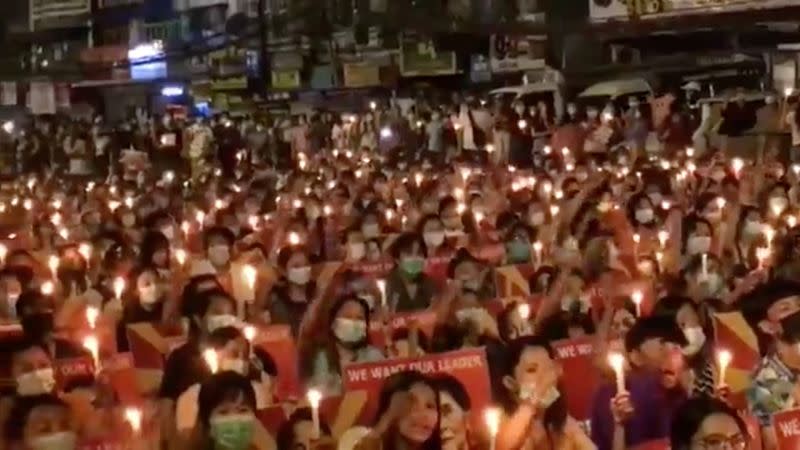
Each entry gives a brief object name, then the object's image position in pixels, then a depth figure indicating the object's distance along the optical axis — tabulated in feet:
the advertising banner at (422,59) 110.73
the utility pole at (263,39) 88.58
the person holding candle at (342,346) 26.58
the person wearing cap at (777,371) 21.77
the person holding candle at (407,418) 19.90
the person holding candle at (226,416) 20.31
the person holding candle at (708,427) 17.80
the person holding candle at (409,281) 33.17
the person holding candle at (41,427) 19.74
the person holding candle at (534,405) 21.29
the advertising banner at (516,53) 95.13
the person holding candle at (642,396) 21.76
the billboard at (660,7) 69.87
